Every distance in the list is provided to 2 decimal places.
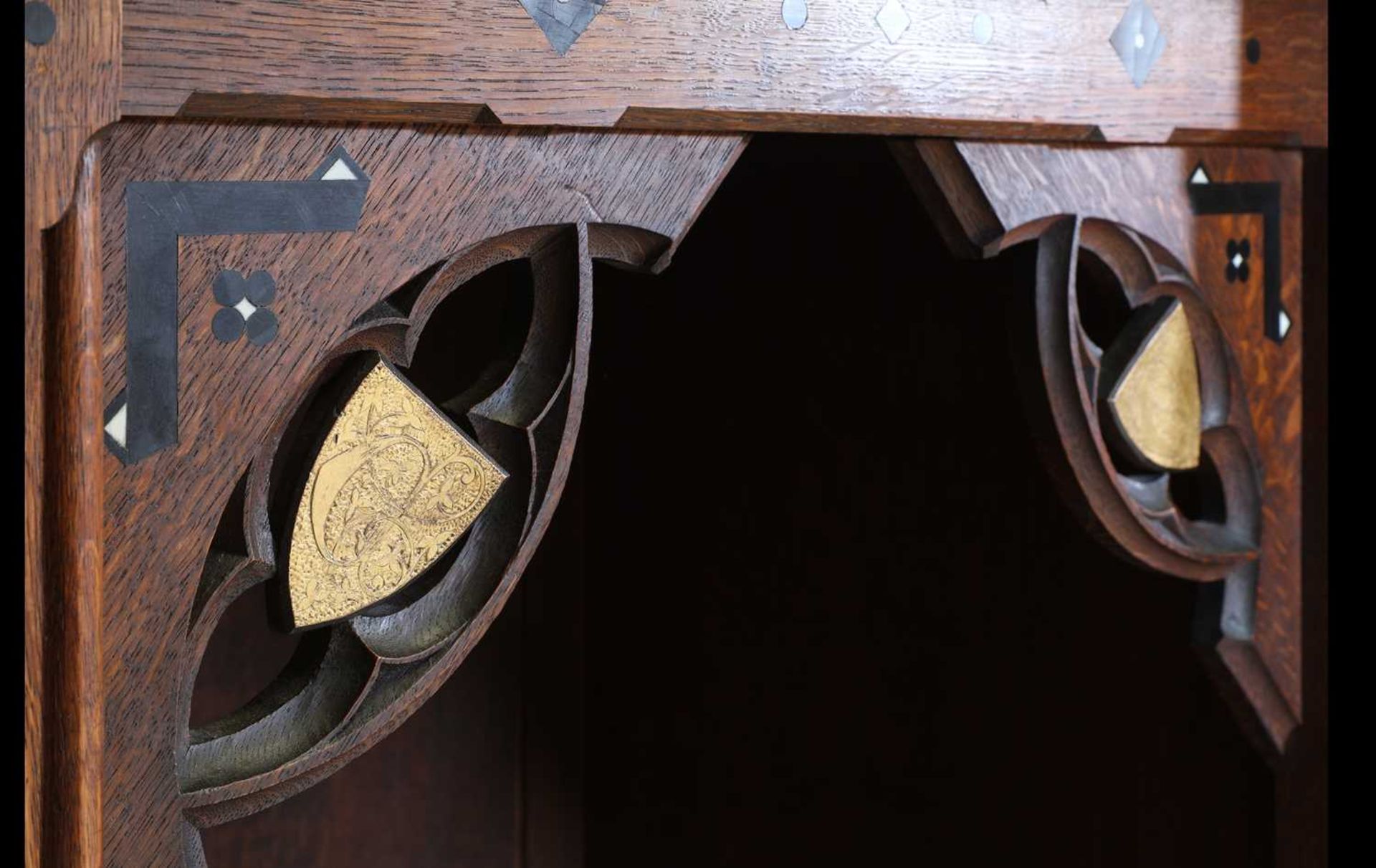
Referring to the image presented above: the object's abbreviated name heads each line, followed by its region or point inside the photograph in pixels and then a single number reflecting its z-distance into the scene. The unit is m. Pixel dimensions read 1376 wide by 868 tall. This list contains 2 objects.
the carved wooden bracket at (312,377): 0.91
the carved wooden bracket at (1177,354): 1.25
